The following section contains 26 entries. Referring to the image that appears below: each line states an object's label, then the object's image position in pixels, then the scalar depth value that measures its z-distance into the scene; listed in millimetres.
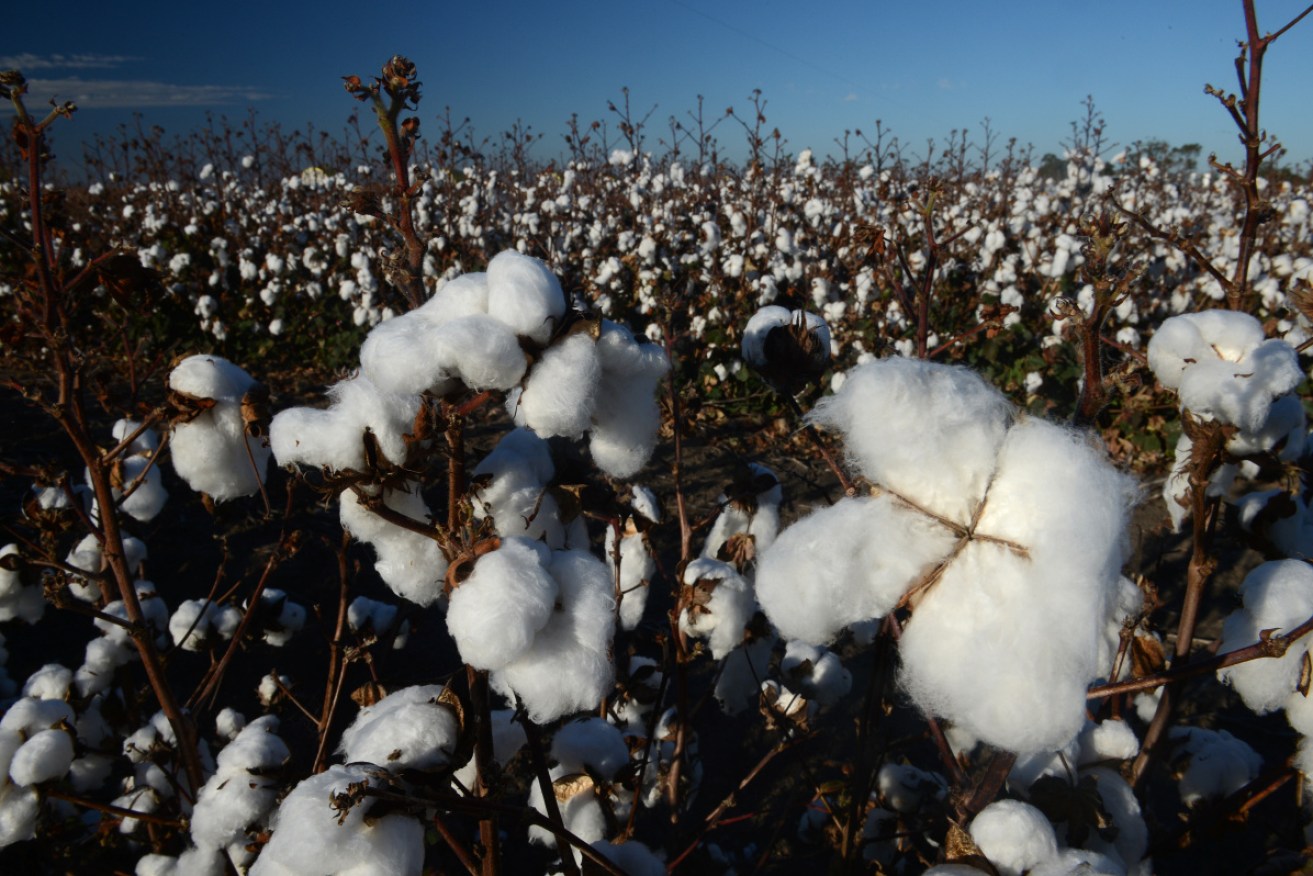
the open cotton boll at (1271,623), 336
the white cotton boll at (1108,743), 411
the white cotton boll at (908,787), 482
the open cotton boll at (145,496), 545
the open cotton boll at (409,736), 275
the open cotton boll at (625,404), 307
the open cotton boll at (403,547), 314
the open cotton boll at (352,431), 290
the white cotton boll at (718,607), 429
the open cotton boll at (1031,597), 250
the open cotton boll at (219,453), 357
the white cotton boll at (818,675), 556
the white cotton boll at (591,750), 434
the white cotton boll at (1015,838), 309
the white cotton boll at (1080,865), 300
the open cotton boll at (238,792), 389
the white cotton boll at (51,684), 526
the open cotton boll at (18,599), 567
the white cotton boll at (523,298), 278
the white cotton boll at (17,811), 432
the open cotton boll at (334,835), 258
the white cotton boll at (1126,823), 374
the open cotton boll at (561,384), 285
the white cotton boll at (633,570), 521
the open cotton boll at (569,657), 271
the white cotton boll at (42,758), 428
